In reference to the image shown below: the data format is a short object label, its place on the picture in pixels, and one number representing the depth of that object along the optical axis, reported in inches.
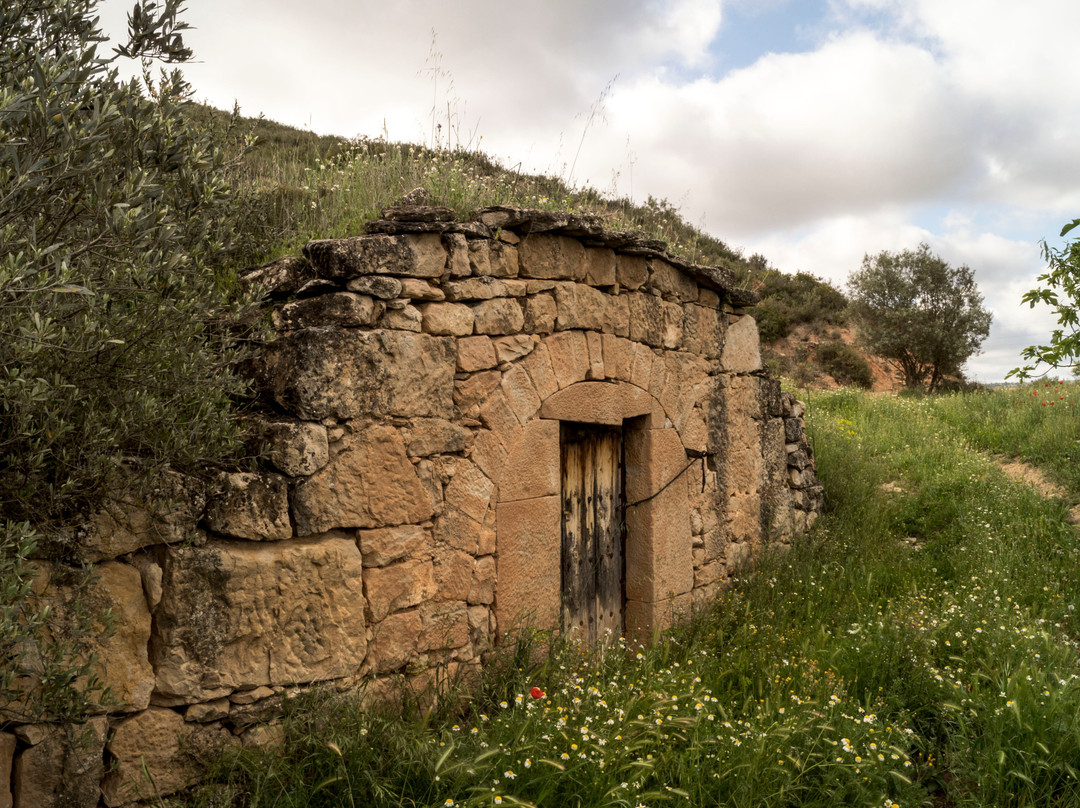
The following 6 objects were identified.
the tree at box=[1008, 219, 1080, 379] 233.5
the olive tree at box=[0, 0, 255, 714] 84.4
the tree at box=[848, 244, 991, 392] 670.5
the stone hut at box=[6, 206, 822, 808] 112.9
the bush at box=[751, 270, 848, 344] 739.4
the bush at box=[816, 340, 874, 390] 700.7
